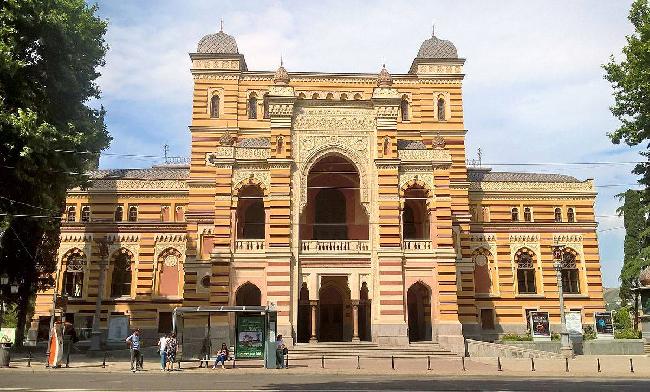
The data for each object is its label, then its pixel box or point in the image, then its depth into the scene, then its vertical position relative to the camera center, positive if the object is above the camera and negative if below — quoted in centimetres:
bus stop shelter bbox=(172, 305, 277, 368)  2869 -73
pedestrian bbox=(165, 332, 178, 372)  2709 -147
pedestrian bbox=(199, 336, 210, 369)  2893 -176
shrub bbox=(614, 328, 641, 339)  3905 -106
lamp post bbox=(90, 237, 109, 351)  3538 +200
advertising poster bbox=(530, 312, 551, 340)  3844 -68
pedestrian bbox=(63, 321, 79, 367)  2792 -119
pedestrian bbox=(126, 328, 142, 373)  2673 -150
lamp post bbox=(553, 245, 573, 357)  3531 -104
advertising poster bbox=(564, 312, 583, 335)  3825 -28
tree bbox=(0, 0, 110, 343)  2697 +1069
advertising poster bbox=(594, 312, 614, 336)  3844 -34
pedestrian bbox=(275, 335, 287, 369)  2872 -182
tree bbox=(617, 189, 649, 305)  5631 +818
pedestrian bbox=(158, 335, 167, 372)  2706 -160
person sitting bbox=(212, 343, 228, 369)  2800 -188
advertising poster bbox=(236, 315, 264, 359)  2933 -93
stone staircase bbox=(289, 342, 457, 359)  3325 -188
